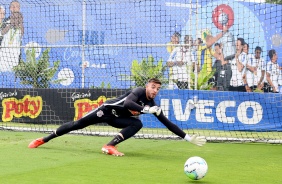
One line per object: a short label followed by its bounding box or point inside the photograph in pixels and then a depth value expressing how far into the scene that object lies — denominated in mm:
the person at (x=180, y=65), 16556
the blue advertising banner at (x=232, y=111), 14383
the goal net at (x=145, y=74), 14484
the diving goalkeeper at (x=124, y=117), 9859
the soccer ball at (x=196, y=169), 7230
